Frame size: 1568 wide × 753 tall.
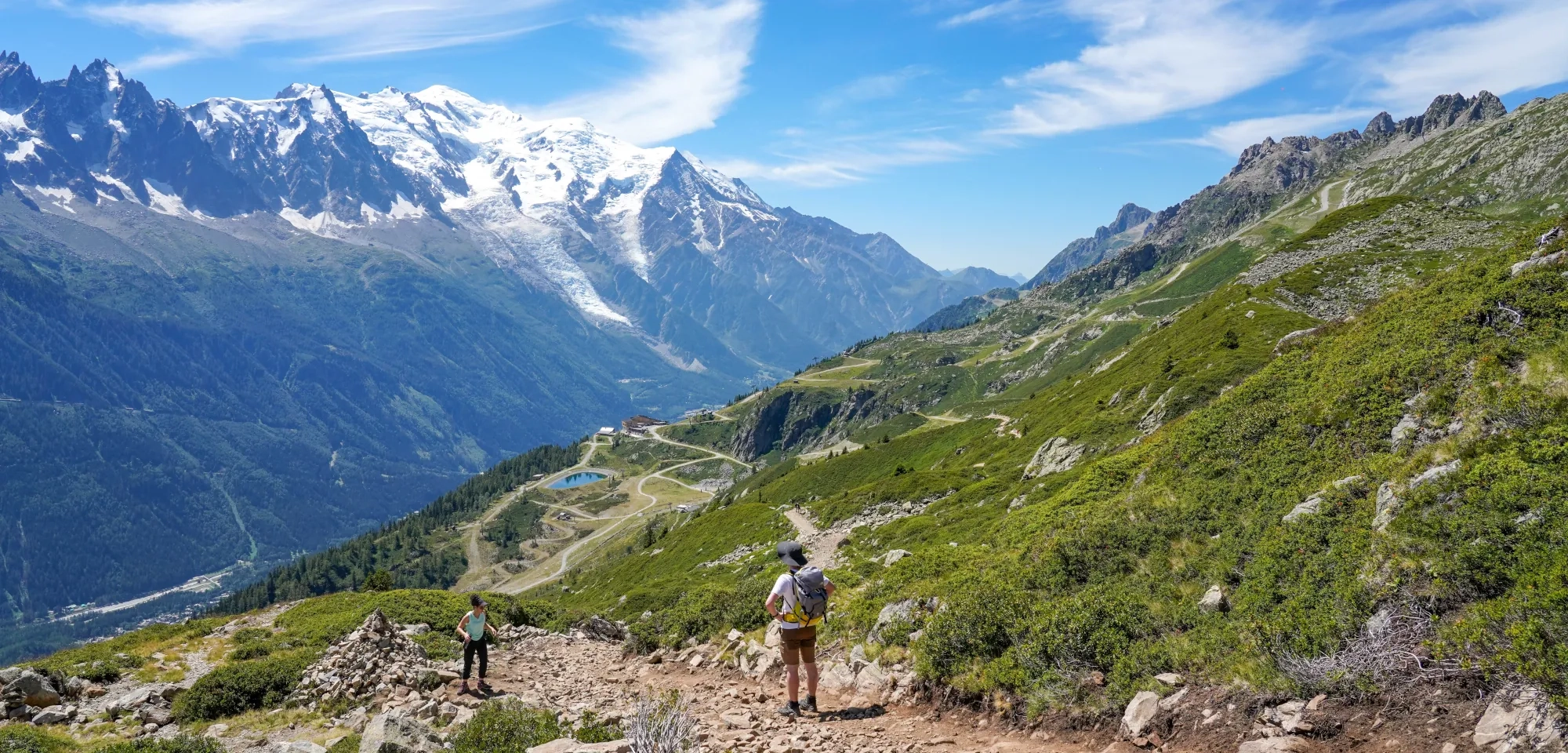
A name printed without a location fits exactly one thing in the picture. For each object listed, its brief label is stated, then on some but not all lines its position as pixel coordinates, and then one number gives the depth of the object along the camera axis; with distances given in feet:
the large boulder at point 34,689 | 79.36
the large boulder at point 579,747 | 42.34
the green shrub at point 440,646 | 96.84
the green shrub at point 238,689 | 79.51
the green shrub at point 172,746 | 56.54
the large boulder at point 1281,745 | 34.67
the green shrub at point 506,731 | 50.80
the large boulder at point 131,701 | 79.05
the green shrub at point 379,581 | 183.89
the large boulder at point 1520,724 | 28.63
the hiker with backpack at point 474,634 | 77.41
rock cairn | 77.20
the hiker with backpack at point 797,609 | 54.80
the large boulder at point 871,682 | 61.21
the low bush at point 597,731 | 49.67
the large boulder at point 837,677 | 65.82
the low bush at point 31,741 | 62.95
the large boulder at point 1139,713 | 41.98
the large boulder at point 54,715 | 76.59
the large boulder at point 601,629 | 121.90
